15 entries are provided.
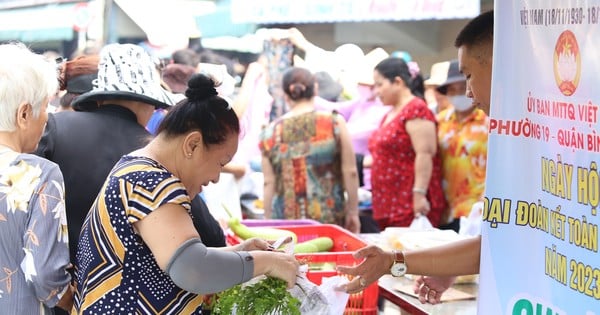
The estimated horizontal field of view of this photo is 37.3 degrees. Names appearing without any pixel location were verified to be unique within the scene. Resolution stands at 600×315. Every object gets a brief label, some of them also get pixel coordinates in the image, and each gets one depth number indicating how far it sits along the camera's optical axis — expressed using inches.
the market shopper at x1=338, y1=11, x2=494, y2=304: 113.1
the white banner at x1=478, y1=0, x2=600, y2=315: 80.7
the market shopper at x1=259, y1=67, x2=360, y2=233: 237.0
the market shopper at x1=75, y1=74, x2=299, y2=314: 97.5
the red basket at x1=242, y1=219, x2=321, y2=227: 188.2
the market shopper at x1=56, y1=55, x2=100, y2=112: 167.6
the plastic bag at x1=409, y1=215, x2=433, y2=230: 231.7
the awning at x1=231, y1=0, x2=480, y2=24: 291.9
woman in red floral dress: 237.0
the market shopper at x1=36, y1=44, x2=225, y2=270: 134.3
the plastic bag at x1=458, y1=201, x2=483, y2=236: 182.7
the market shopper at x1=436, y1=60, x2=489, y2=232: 232.1
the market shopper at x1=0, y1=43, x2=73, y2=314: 109.9
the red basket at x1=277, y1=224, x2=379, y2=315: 139.5
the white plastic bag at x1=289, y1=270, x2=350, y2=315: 111.8
